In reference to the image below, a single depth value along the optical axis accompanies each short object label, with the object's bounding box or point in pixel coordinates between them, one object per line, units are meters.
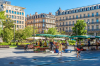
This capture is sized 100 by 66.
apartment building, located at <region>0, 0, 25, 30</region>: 44.31
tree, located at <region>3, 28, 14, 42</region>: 21.41
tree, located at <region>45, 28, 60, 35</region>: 40.79
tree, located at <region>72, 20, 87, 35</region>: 31.67
